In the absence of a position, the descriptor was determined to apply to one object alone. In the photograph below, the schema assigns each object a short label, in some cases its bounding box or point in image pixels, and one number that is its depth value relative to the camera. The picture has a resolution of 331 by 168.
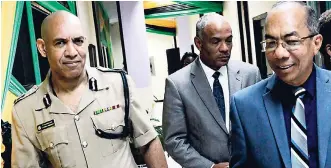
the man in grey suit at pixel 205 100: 1.95
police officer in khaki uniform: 1.65
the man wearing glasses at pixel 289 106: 1.19
